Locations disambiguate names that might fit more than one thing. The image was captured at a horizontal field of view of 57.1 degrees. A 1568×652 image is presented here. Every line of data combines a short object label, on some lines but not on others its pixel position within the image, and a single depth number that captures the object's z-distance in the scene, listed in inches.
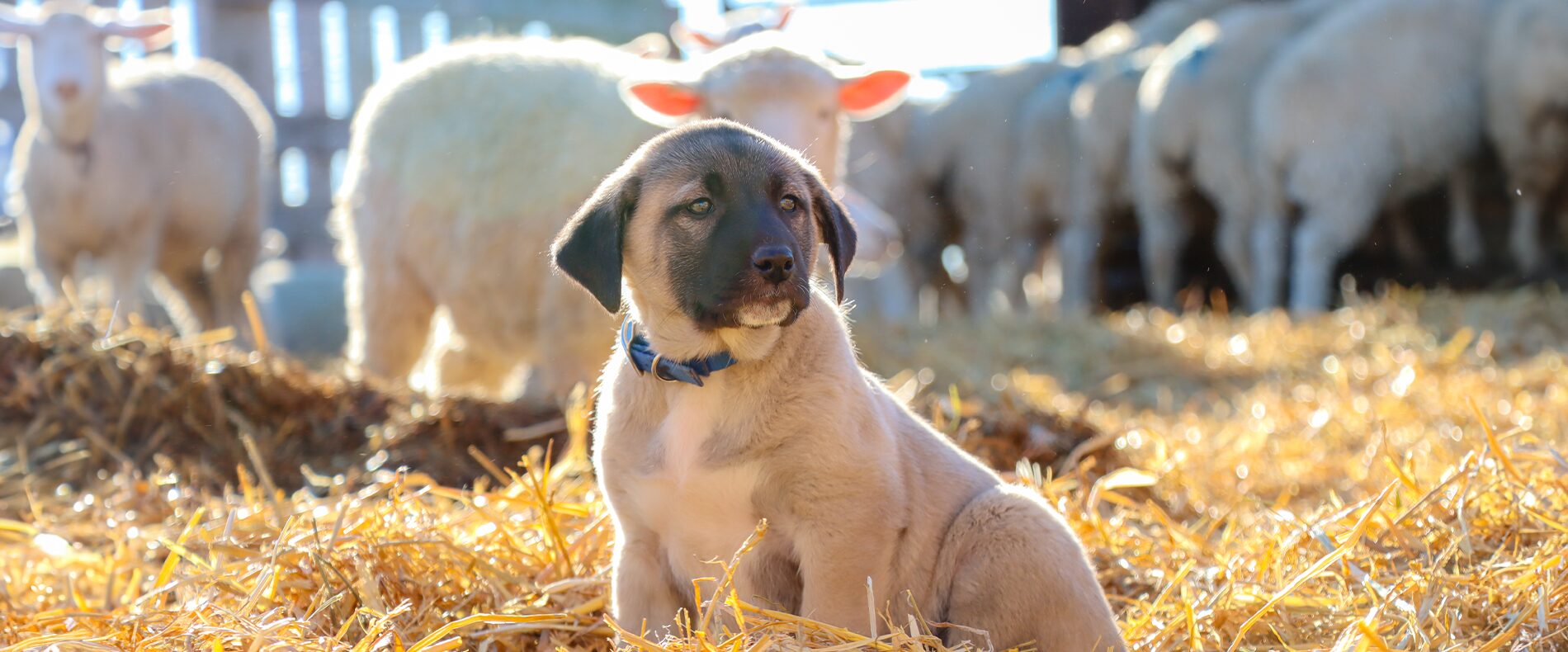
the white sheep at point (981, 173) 472.7
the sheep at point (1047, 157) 459.2
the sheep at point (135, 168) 327.0
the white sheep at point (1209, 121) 390.9
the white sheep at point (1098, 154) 439.8
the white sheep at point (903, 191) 471.8
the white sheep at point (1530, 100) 329.4
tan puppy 95.6
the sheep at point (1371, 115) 351.9
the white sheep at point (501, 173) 201.5
